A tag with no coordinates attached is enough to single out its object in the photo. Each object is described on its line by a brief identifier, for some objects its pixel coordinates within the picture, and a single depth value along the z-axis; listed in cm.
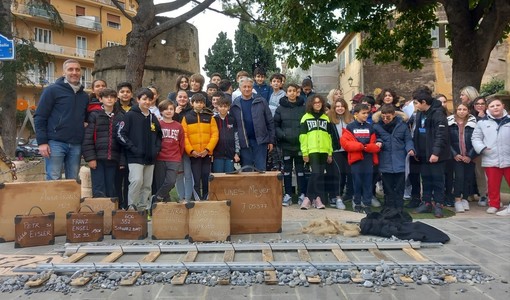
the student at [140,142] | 677
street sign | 714
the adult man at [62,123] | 664
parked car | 3741
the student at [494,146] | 773
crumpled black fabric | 570
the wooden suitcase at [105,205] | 610
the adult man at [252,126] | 799
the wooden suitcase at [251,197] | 601
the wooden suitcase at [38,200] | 590
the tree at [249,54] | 3247
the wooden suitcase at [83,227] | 575
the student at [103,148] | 680
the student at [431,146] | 768
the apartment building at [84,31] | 5012
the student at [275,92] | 887
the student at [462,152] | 803
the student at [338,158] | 845
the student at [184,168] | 764
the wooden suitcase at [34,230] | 557
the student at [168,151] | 720
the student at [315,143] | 792
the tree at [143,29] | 1359
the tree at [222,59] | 3359
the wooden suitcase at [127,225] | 590
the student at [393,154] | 781
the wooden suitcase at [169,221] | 583
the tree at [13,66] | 1670
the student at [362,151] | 779
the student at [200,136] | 741
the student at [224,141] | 768
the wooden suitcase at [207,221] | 565
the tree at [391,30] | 1002
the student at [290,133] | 830
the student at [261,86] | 916
